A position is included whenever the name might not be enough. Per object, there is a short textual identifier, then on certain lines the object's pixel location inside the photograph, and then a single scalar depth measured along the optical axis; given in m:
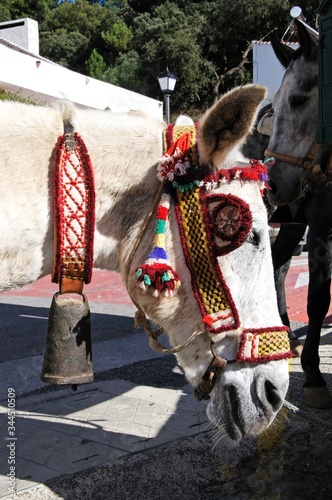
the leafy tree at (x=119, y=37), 47.72
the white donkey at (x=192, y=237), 1.58
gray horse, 3.67
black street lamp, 14.45
